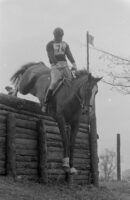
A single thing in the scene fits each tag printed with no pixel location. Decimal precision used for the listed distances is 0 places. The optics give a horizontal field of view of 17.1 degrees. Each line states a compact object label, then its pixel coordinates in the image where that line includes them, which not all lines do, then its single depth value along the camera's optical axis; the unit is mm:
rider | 11883
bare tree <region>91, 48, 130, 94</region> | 16853
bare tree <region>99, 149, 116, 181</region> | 64500
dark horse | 11172
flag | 19370
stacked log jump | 11094
